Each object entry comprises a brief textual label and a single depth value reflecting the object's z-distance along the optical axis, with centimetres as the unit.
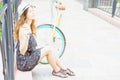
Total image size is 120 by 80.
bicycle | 421
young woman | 343
